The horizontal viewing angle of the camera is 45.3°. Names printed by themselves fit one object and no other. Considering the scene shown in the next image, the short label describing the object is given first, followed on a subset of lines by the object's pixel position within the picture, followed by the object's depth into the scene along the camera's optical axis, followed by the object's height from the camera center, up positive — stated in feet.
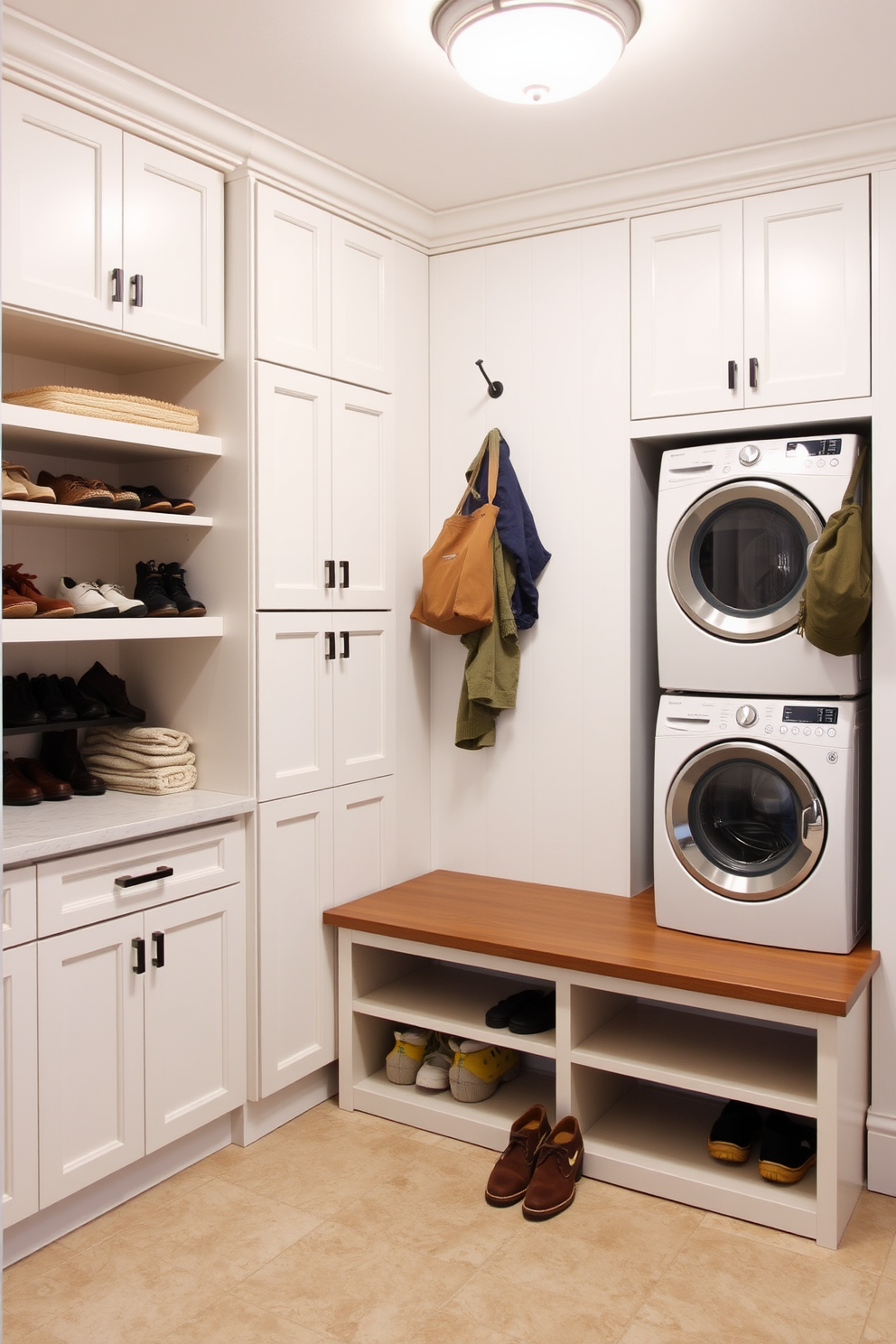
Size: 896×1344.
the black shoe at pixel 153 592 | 8.96 +0.65
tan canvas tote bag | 10.10 +0.88
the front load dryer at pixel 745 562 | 8.77 +0.89
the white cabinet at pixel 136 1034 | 7.54 -2.80
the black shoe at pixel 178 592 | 9.12 +0.65
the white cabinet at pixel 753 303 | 8.92 +3.17
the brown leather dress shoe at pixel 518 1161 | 8.25 -3.91
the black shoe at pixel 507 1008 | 9.53 -3.09
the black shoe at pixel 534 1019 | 9.27 -3.09
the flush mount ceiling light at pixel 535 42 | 6.87 +4.12
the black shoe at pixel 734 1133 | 8.44 -3.75
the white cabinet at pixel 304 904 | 9.33 -2.16
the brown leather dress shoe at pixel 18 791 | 8.50 -0.99
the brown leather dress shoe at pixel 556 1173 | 8.07 -3.92
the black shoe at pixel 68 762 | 9.11 -0.82
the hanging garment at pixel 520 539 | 10.29 +1.23
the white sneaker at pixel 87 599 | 8.59 +0.55
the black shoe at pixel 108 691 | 9.46 -0.21
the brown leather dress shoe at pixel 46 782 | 8.79 -0.94
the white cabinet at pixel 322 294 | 9.21 +3.41
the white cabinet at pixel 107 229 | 7.56 +3.35
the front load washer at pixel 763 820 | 8.59 -1.28
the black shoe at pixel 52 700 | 8.88 -0.27
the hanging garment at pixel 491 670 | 10.32 -0.04
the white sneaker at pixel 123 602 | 8.75 +0.54
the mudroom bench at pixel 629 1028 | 7.91 -3.17
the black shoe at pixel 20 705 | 8.64 -0.31
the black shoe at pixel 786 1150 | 8.14 -3.76
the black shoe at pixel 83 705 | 9.05 -0.32
